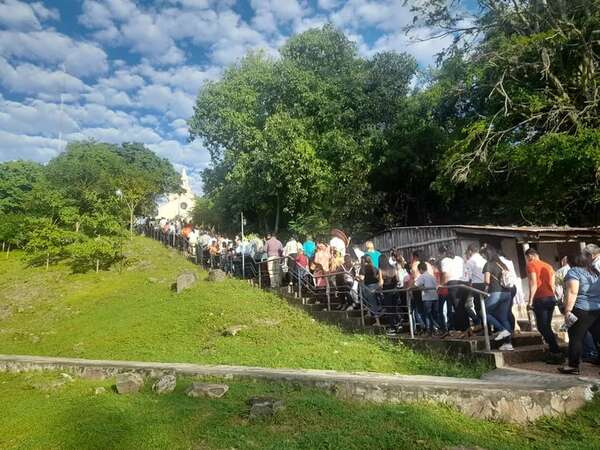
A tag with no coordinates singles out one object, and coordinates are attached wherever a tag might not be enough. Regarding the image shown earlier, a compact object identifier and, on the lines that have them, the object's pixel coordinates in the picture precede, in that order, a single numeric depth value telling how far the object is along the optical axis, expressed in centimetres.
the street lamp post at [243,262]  1769
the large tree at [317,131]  2338
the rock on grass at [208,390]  682
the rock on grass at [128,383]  762
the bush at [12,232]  3472
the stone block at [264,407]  578
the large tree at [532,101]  1507
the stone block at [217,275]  1759
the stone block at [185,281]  1689
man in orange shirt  697
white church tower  7025
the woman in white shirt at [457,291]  835
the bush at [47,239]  2467
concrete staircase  714
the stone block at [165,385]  739
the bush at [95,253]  2225
